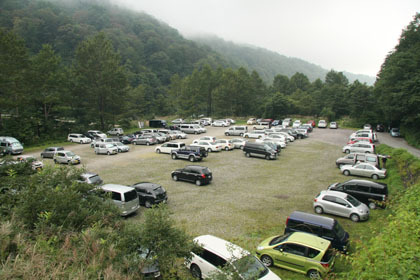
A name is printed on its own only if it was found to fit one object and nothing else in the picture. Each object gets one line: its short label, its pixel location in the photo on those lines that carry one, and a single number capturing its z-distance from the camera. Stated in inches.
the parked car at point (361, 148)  1102.1
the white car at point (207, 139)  1297.0
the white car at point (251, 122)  2453.9
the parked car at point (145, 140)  1470.5
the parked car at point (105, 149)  1232.2
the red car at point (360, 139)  1300.4
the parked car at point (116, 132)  1868.8
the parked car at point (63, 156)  1026.0
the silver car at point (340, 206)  536.1
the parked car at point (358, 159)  893.2
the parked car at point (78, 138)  1589.6
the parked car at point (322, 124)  2215.8
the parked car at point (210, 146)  1247.5
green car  360.5
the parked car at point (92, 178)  668.2
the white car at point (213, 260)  318.7
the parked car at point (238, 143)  1326.3
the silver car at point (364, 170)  806.7
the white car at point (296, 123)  2167.4
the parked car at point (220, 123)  2303.2
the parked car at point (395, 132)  1670.8
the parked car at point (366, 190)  604.1
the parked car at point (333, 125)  2176.9
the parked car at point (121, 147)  1275.8
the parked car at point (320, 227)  419.5
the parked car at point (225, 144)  1287.4
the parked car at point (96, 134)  1657.2
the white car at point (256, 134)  1582.7
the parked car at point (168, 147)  1176.4
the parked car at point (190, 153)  1056.2
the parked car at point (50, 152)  1139.9
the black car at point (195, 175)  762.5
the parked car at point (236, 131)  1753.8
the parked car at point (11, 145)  1201.8
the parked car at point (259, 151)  1092.1
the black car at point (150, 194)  600.6
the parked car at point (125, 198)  545.0
